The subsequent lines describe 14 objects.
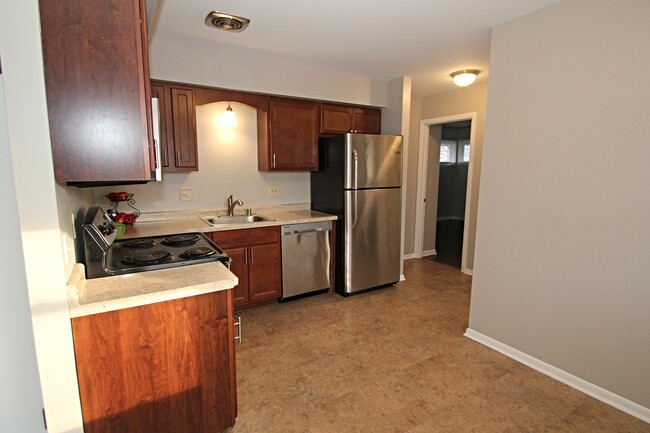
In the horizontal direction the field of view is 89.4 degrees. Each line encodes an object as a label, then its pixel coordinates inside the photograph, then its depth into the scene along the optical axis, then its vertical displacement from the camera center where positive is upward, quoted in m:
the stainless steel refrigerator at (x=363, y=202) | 3.35 -0.28
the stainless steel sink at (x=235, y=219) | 3.32 -0.46
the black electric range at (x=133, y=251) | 1.55 -0.45
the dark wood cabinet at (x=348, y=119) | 3.65 +0.65
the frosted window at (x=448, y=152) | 8.00 +0.60
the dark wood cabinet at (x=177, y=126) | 2.83 +0.42
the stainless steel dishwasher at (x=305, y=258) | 3.27 -0.84
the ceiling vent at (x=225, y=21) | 2.24 +1.07
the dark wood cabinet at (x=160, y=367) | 1.31 -0.83
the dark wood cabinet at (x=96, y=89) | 1.19 +0.32
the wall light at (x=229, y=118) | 3.33 +0.58
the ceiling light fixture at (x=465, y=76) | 3.40 +1.03
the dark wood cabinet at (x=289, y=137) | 3.36 +0.41
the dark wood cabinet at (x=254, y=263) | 2.99 -0.83
